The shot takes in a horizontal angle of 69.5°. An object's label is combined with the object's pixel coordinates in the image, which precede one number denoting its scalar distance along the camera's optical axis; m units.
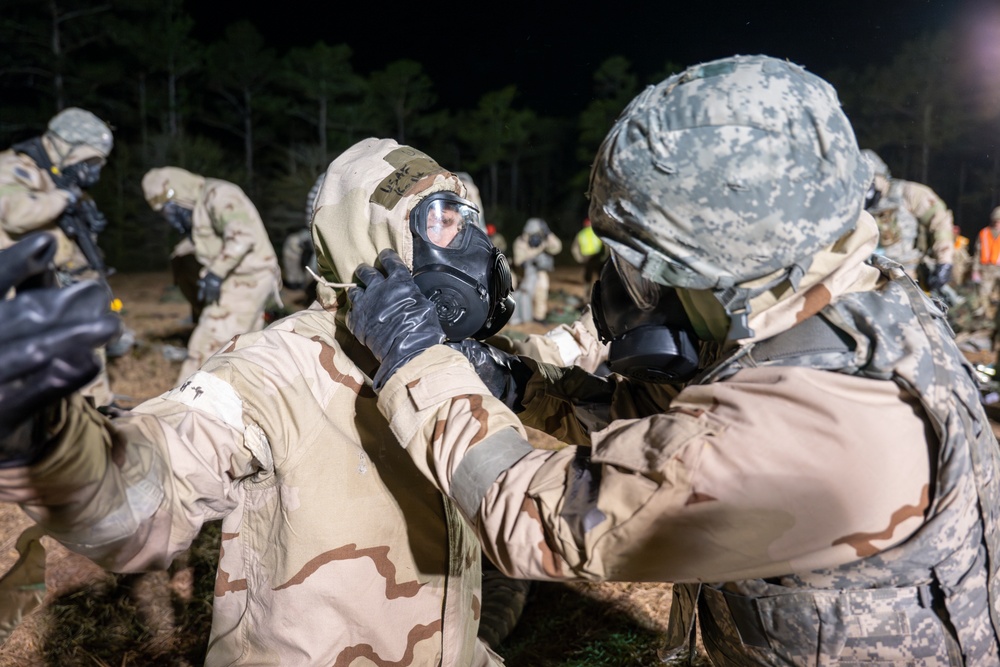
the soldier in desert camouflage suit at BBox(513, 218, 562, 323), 12.67
